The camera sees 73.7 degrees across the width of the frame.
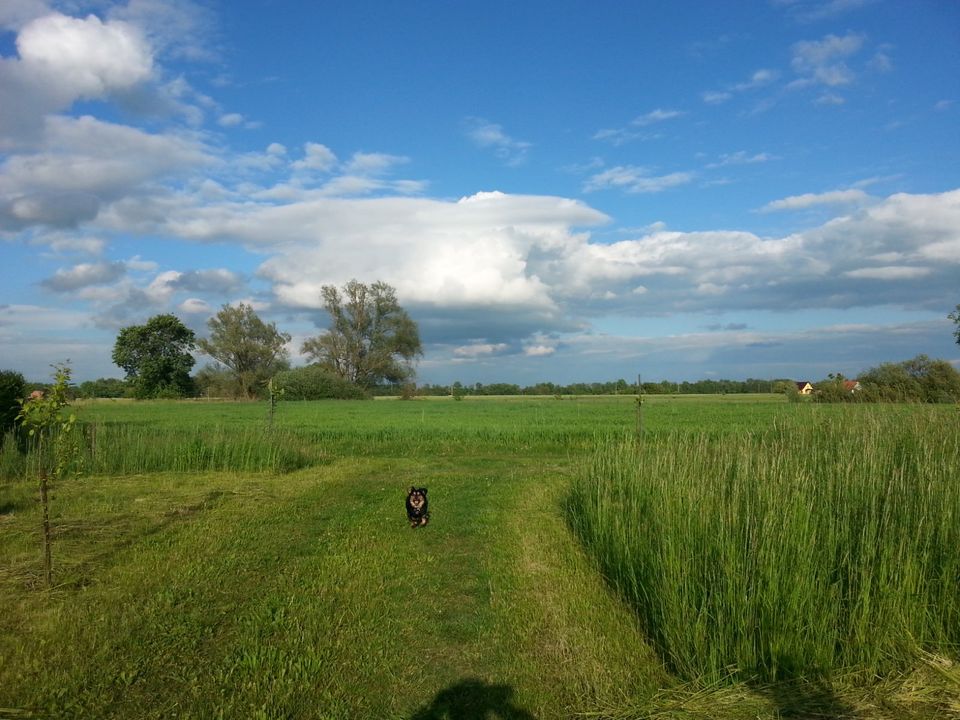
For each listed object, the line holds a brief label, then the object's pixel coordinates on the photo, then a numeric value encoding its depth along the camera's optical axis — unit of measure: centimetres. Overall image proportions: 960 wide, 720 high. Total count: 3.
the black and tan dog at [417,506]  870
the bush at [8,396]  1454
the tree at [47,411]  659
